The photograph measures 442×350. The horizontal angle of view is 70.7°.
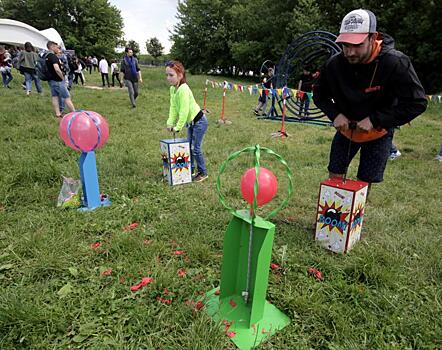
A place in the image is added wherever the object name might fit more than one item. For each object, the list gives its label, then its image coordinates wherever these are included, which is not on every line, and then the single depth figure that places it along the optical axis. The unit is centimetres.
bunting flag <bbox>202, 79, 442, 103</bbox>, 844
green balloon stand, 180
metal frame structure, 872
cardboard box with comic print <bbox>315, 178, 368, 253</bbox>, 261
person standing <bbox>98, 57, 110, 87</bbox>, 1644
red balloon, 174
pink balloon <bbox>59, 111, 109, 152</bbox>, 322
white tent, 2575
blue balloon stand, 344
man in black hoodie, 232
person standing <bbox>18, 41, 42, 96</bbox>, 1046
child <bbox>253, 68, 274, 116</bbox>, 1024
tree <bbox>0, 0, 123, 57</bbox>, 4578
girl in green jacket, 405
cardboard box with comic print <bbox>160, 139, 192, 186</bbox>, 423
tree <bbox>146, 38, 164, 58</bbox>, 8475
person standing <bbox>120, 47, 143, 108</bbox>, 938
